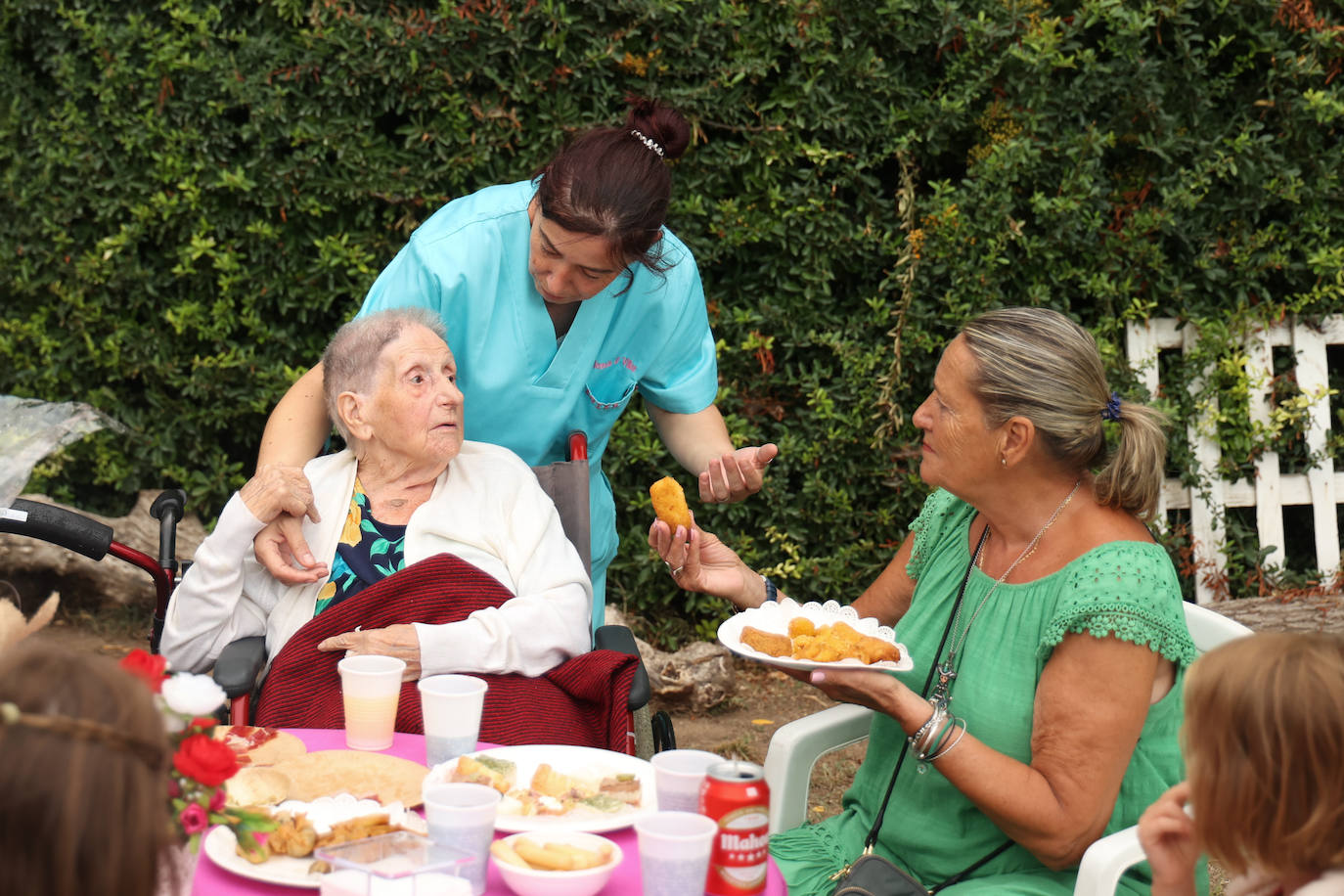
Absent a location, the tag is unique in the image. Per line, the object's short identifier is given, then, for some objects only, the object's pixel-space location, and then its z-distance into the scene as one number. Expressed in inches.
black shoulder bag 78.7
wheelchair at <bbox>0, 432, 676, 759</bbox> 95.0
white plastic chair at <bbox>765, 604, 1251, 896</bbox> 95.4
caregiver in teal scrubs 107.2
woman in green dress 78.7
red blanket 94.8
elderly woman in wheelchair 99.0
